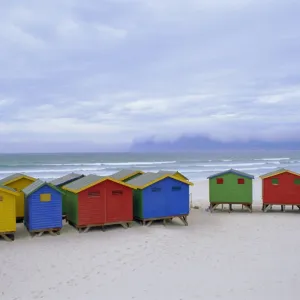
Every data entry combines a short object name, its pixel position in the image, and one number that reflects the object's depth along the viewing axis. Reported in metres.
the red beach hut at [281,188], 20.31
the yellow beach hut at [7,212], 14.13
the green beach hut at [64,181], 17.55
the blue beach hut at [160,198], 16.82
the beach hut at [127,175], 19.83
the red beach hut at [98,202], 15.61
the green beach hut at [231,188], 20.67
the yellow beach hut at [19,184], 17.24
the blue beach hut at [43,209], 14.86
